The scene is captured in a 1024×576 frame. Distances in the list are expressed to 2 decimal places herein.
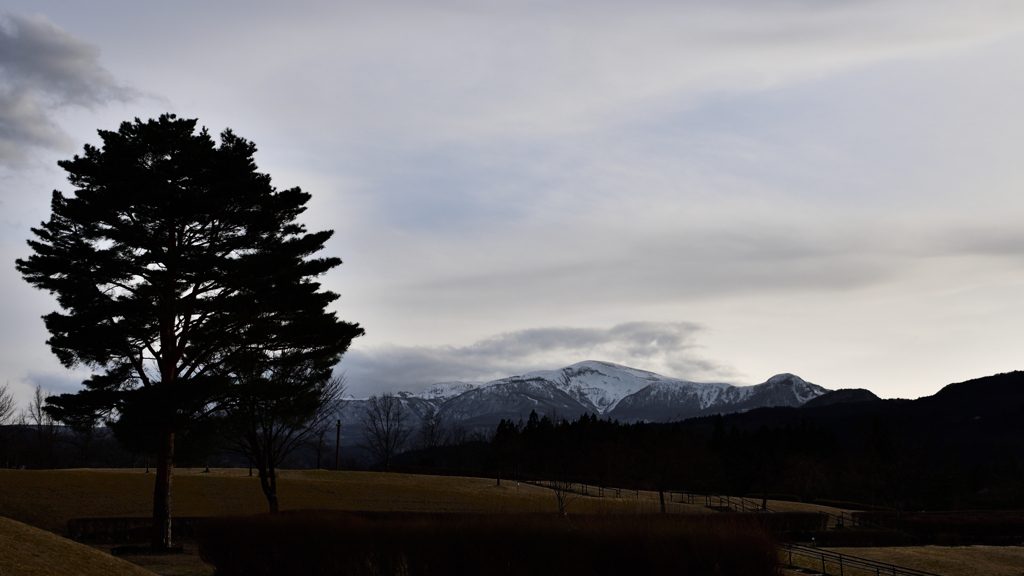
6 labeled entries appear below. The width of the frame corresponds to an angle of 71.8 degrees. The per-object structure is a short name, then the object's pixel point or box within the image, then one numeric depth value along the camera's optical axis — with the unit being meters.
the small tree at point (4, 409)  75.44
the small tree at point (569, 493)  51.51
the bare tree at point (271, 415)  27.58
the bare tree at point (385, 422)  83.31
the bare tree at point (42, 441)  74.75
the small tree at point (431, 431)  120.96
